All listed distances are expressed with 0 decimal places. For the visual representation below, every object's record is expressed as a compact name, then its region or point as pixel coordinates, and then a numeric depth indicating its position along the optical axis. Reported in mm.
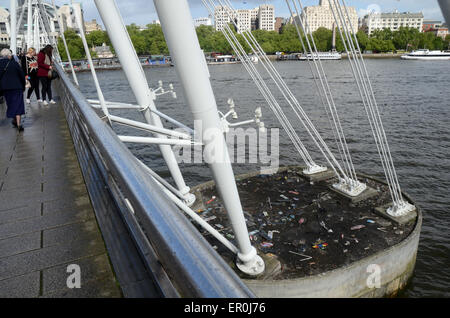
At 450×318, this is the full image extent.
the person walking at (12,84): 6656
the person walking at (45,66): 9648
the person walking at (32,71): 10320
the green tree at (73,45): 90288
